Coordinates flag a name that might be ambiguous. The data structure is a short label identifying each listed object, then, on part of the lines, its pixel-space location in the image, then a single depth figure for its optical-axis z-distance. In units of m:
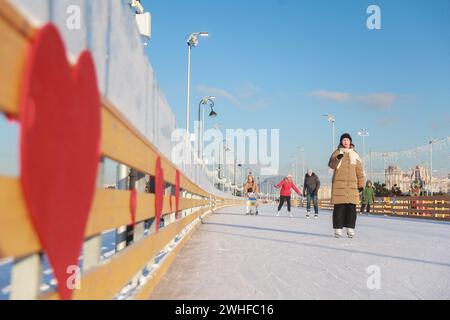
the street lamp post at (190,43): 23.09
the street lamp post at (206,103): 29.70
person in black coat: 19.94
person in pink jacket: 22.19
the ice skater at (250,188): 23.12
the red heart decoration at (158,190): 5.10
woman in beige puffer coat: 10.17
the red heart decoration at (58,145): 1.69
